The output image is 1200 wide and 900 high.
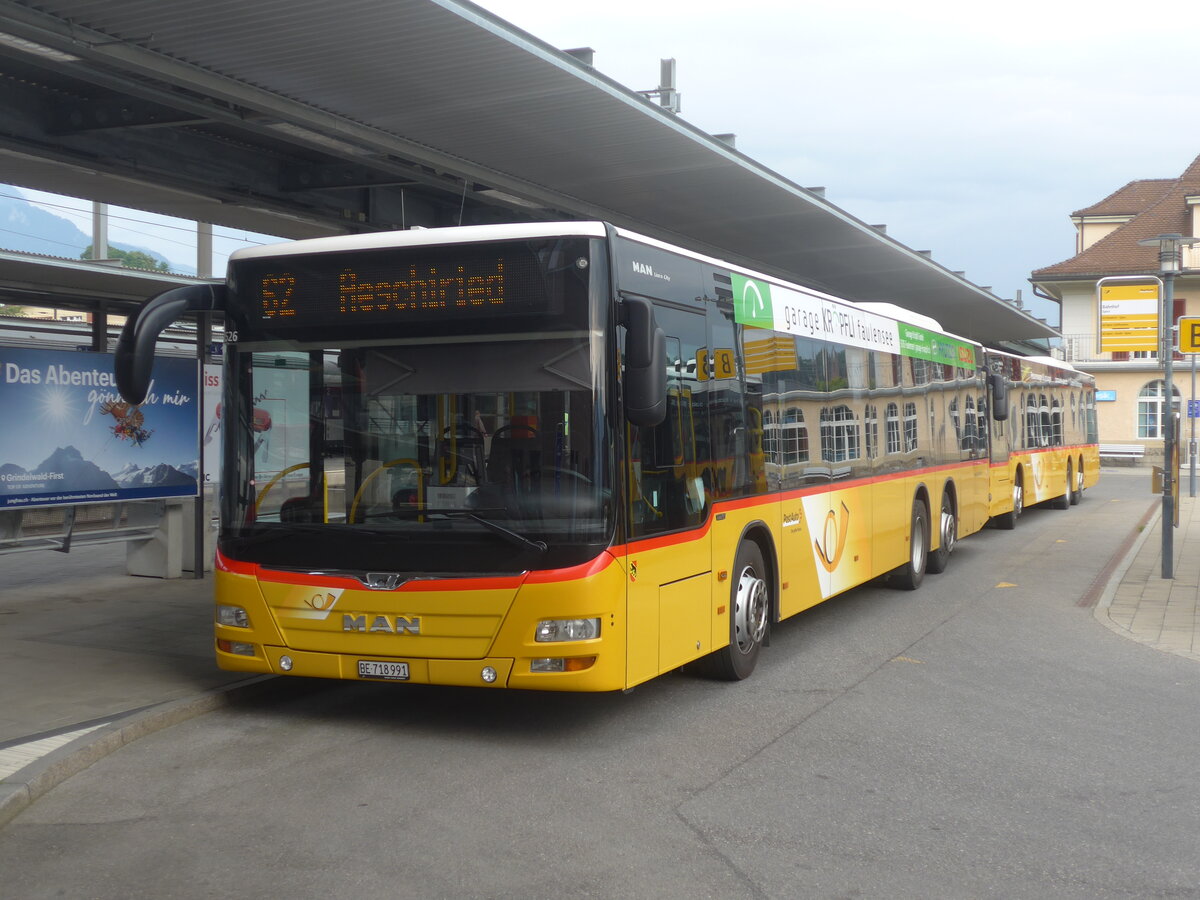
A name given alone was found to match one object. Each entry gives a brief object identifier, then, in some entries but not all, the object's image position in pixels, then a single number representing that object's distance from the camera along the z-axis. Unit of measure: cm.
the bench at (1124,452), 5478
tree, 1888
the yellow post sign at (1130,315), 1919
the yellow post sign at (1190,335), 1688
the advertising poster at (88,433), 1206
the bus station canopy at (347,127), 827
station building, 5756
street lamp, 1472
